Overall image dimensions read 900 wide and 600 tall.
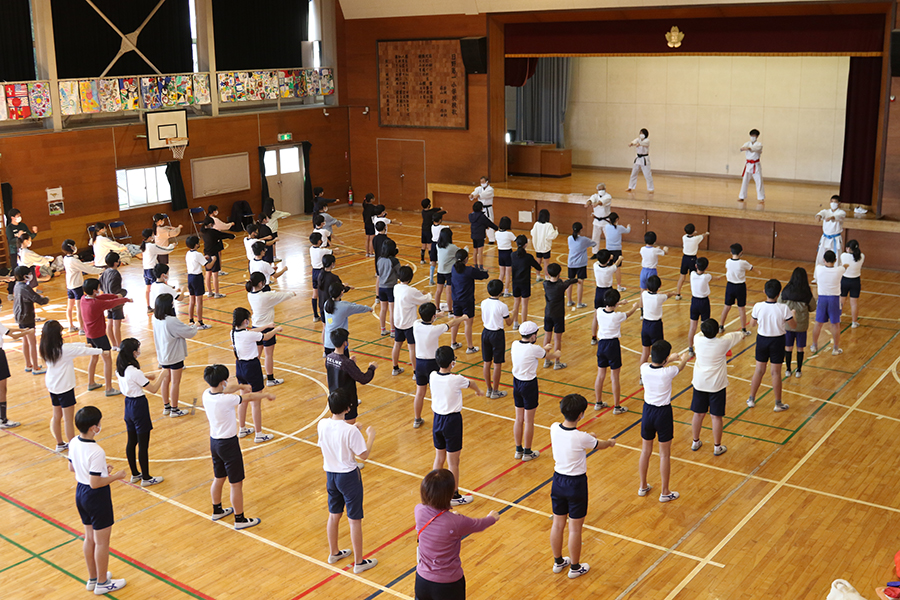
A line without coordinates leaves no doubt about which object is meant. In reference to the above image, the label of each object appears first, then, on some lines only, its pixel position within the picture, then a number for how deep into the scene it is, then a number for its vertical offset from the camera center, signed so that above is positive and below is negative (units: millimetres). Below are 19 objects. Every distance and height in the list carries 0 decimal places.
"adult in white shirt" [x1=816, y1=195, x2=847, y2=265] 15797 -1984
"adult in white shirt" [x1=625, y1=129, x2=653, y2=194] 21453 -926
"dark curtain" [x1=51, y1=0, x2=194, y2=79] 20109 +2195
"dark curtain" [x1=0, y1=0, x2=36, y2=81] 18922 +1887
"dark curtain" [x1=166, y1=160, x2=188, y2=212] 21984 -1423
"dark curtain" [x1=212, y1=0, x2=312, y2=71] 23562 +2609
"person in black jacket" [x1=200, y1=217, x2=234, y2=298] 15727 -2015
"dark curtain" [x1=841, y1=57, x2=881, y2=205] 19062 -253
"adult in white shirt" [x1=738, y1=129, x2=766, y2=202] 19672 -1063
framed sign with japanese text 23906 +1115
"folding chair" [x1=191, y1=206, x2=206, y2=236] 22695 -2292
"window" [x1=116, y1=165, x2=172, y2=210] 21347 -1430
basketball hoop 21828 -445
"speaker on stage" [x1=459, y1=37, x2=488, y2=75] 22828 +1836
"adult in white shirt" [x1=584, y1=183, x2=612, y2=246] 17172 -1667
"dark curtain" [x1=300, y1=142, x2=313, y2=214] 25594 -1721
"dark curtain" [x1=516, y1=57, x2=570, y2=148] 27625 +677
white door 24797 -1450
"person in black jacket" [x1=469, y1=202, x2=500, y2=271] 16625 -1898
